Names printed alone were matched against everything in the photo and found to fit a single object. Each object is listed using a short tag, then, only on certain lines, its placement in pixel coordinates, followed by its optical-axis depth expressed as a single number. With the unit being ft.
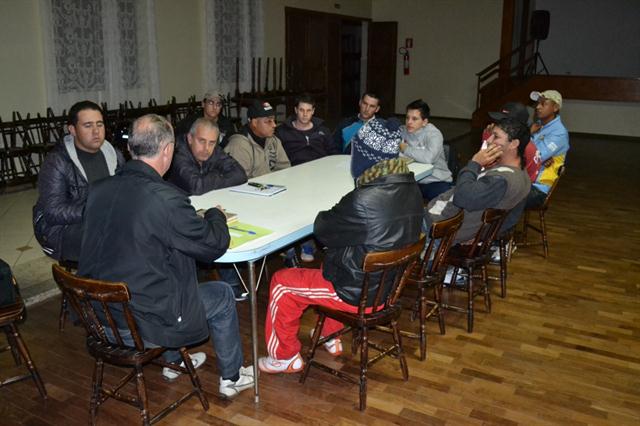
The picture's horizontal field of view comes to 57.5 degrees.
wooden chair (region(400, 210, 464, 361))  9.44
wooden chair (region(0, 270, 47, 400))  8.26
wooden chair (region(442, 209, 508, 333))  10.72
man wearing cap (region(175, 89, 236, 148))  17.21
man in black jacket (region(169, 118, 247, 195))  11.18
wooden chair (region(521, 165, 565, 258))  14.97
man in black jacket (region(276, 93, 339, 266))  15.80
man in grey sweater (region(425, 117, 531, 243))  10.75
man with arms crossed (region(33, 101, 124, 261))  10.03
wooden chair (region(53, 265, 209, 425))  6.86
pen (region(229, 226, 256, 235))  8.45
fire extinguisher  45.44
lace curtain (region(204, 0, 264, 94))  29.25
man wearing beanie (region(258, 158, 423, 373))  7.91
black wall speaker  39.83
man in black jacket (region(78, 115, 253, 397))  6.97
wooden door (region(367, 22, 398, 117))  45.29
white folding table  8.14
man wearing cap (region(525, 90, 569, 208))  14.99
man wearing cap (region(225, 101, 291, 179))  13.26
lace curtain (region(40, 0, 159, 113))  22.38
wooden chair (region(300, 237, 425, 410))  7.95
